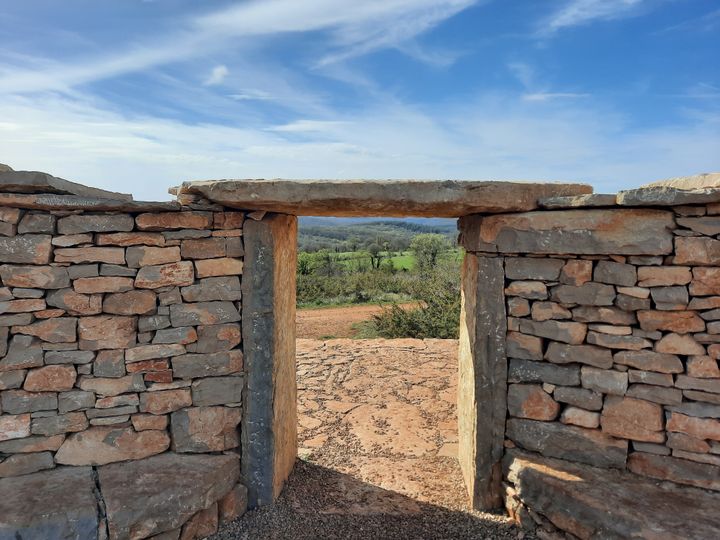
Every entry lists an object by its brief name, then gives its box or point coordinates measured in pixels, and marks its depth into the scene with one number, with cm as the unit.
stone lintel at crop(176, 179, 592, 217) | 333
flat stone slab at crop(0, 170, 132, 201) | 309
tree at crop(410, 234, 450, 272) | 1939
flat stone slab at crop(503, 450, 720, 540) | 299
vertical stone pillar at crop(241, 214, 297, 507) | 364
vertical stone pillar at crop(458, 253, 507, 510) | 367
